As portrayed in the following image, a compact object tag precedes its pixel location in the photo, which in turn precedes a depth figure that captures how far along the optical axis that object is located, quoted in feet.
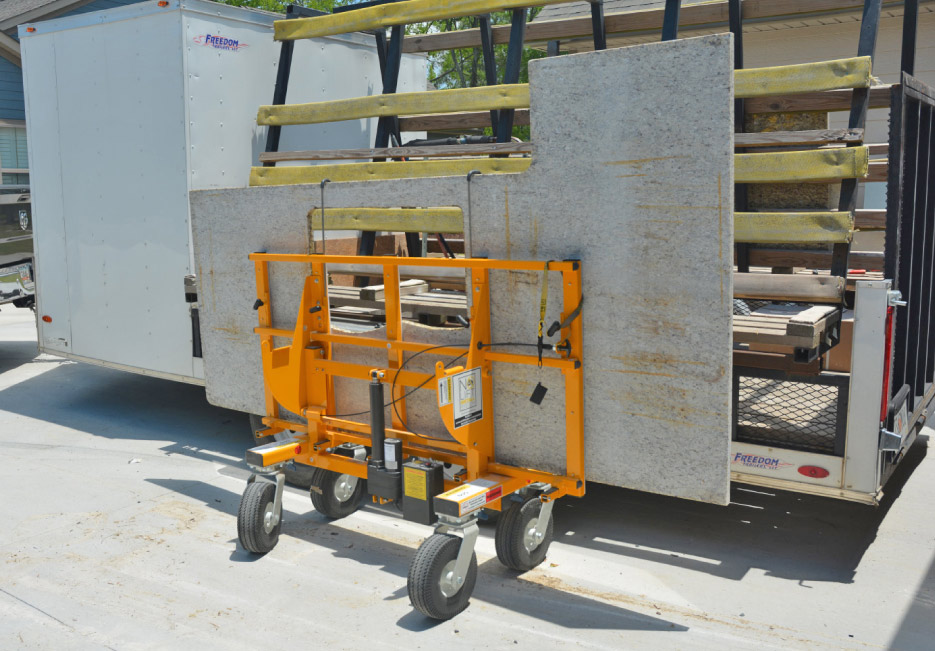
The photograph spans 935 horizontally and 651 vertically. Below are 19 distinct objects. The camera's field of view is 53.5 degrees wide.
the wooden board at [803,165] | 13.65
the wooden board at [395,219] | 16.01
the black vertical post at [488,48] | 22.55
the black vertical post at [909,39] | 17.84
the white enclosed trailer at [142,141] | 21.56
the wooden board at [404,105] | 17.92
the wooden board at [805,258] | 15.48
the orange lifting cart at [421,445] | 13.06
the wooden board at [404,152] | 18.00
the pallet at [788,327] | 12.69
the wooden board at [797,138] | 14.10
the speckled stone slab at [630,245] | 11.94
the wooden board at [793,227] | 13.70
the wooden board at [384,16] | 18.37
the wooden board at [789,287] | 14.07
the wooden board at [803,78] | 13.81
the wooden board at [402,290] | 17.26
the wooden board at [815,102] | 14.74
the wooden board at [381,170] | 17.40
